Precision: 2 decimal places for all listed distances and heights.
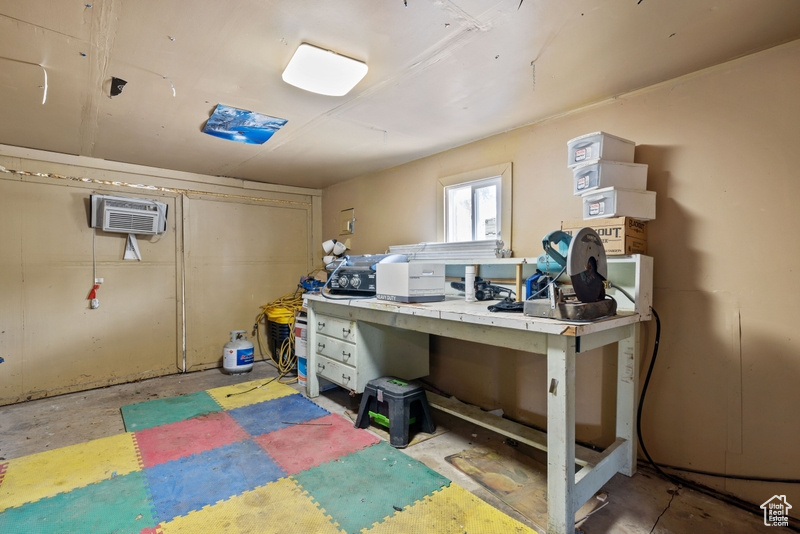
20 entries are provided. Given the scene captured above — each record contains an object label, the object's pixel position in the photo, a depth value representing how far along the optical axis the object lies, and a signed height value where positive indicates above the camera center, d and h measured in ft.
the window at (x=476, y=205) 9.11 +1.58
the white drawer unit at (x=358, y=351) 8.84 -2.27
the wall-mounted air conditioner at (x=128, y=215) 11.41 +1.62
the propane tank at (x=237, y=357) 12.98 -3.30
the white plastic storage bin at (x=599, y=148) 6.32 +2.04
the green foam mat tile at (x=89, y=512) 5.47 -3.92
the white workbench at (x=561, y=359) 5.00 -1.48
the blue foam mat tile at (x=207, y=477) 6.01 -3.91
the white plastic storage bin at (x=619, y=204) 6.20 +1.02
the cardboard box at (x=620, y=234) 6.17 +0.49
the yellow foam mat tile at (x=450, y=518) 5.33 -3.88
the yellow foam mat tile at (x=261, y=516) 5.40 -3.91
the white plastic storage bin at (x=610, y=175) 6.28 +1.53
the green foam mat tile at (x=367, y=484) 5.74 -3.89
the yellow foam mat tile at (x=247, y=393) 10.50 -3.93
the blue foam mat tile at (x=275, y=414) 8.89 -3.92
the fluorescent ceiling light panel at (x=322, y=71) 5.74 +3.26
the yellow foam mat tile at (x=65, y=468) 6.37 -3.93
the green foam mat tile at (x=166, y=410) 9.19 -3.94
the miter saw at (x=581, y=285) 5.08 -0.32
